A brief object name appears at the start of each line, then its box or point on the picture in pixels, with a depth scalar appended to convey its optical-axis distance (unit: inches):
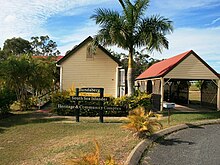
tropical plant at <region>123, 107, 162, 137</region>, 338.6
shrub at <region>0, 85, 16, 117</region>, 595.0
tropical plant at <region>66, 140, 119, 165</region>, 198.8
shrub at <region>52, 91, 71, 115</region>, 606.2
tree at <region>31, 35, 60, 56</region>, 2601.4
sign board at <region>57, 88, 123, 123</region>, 518.6
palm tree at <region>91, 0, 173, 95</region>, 637.3
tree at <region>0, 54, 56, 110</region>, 677.3
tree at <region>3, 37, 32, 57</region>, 2390.5
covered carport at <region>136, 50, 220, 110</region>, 700.0
